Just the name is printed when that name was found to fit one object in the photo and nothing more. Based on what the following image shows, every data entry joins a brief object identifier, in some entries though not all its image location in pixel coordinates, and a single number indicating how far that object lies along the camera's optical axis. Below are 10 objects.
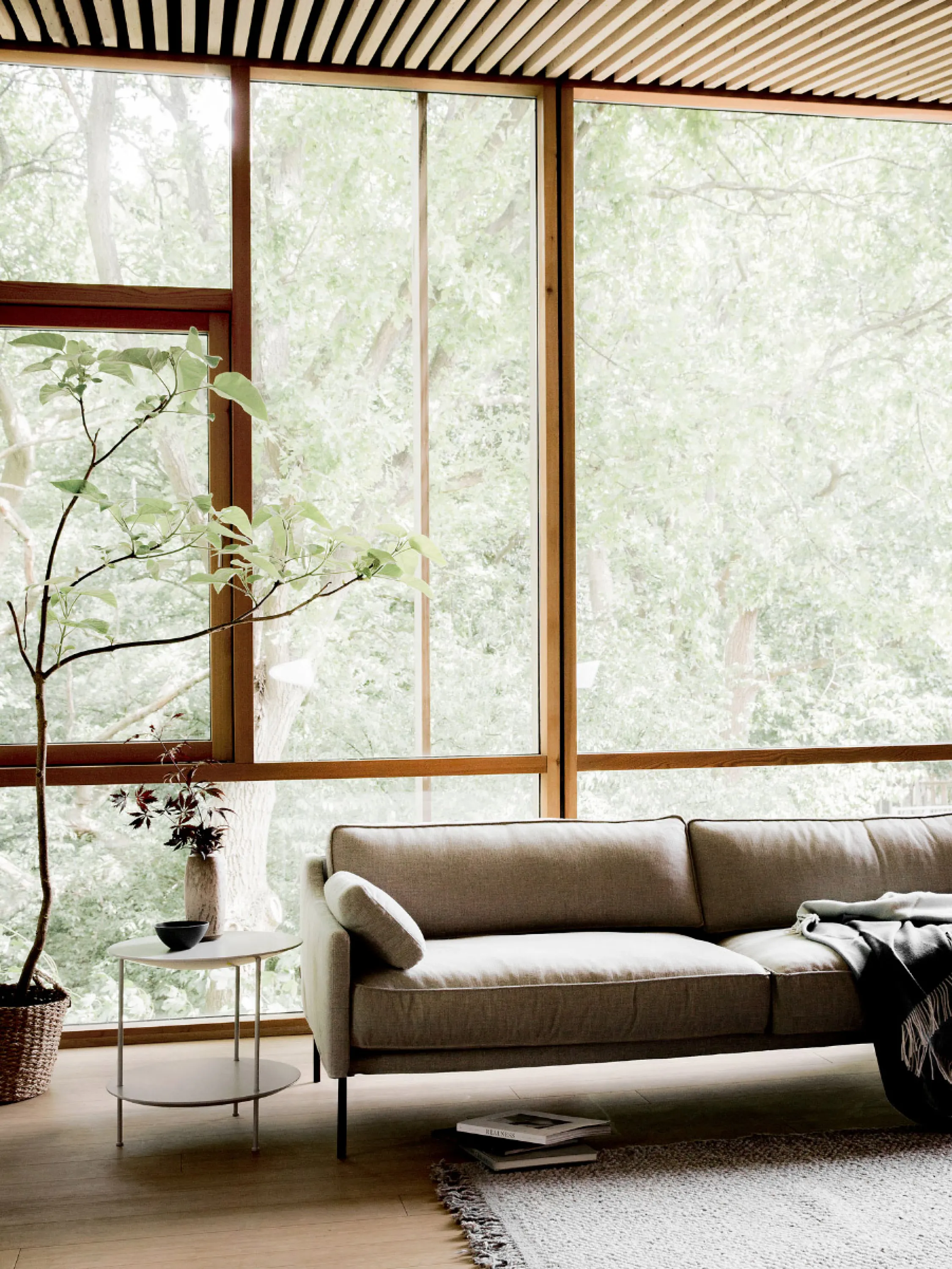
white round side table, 3.08
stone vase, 3.32
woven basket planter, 3.42
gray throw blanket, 3.12
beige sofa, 3.00
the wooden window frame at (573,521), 4.29
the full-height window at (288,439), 3.96
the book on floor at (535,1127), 2.97
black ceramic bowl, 3.15
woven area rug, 2.48
